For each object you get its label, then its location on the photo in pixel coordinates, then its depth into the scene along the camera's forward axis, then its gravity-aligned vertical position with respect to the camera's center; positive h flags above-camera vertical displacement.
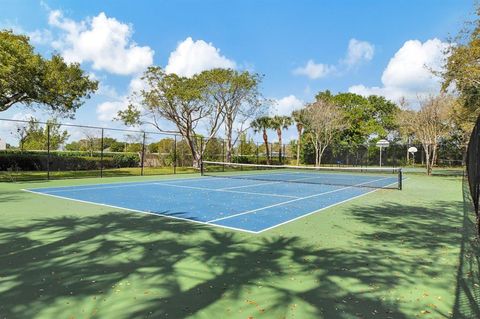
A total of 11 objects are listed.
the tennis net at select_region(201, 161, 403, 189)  17.25 -1.21
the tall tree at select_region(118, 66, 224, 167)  25.41 +3.99
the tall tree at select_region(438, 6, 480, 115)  15.81 +4.27
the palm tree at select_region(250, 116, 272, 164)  37.96 +3.45
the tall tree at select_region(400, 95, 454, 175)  23.75 +2.76
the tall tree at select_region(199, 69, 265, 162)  26.80 +5.24
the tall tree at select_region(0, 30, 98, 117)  14.48 +3.40
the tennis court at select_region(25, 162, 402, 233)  7.77 -1.24
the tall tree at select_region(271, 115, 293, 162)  39.13 +3.78
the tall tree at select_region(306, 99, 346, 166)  35.22 +3.49
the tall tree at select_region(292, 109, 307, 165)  38.75 +4.02
